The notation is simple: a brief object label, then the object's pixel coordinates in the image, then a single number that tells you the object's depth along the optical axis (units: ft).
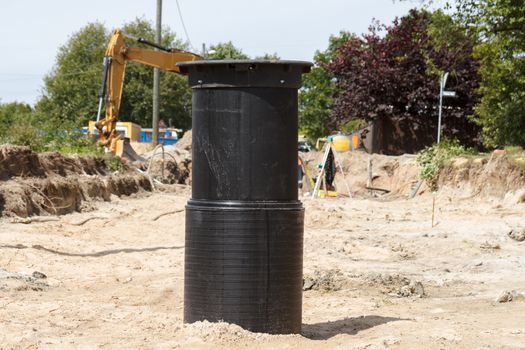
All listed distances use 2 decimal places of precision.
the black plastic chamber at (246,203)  20.16
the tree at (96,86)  219.61
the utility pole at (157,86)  124.36
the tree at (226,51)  224.53
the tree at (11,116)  74.79
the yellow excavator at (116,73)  89.66
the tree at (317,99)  220.84
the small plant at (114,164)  80.43
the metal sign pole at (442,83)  93.45
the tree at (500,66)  73.36
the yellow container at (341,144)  121.66
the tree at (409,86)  113.80
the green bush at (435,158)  91.81
